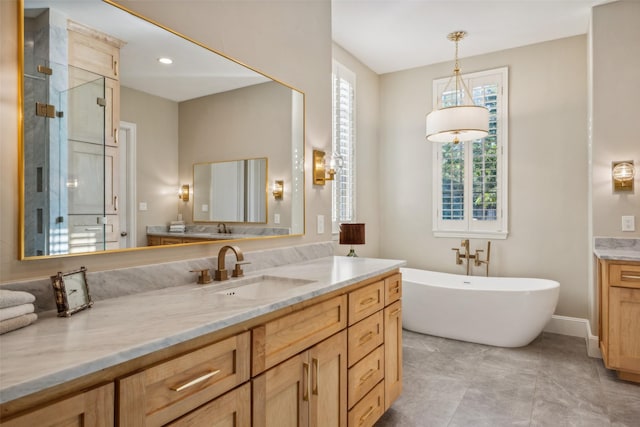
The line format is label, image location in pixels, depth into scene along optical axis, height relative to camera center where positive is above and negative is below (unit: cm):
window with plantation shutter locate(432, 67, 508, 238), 412 +47
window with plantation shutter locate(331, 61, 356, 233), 395 +80
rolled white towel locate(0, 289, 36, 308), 98 -23
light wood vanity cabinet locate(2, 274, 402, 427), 86 -51
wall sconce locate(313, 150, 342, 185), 267 +34
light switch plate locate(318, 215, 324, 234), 272 -7
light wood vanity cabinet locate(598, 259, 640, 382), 268 -74
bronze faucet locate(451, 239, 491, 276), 413 -46
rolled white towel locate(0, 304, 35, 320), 96 -26
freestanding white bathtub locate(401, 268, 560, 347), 333 -89
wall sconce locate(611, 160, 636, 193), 308 +32
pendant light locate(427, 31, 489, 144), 310 +76
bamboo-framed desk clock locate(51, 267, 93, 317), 115 -25
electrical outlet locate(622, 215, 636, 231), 309 -7
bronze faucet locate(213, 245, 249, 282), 174 -23
